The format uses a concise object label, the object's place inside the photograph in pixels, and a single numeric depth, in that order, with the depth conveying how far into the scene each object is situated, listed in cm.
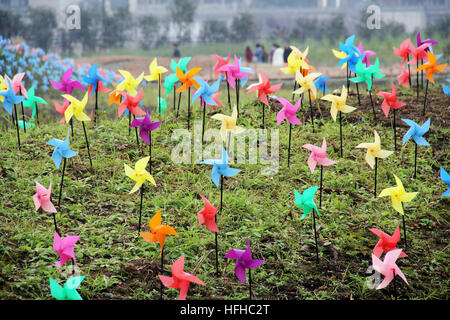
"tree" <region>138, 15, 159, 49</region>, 1731
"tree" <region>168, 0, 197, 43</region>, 1800
